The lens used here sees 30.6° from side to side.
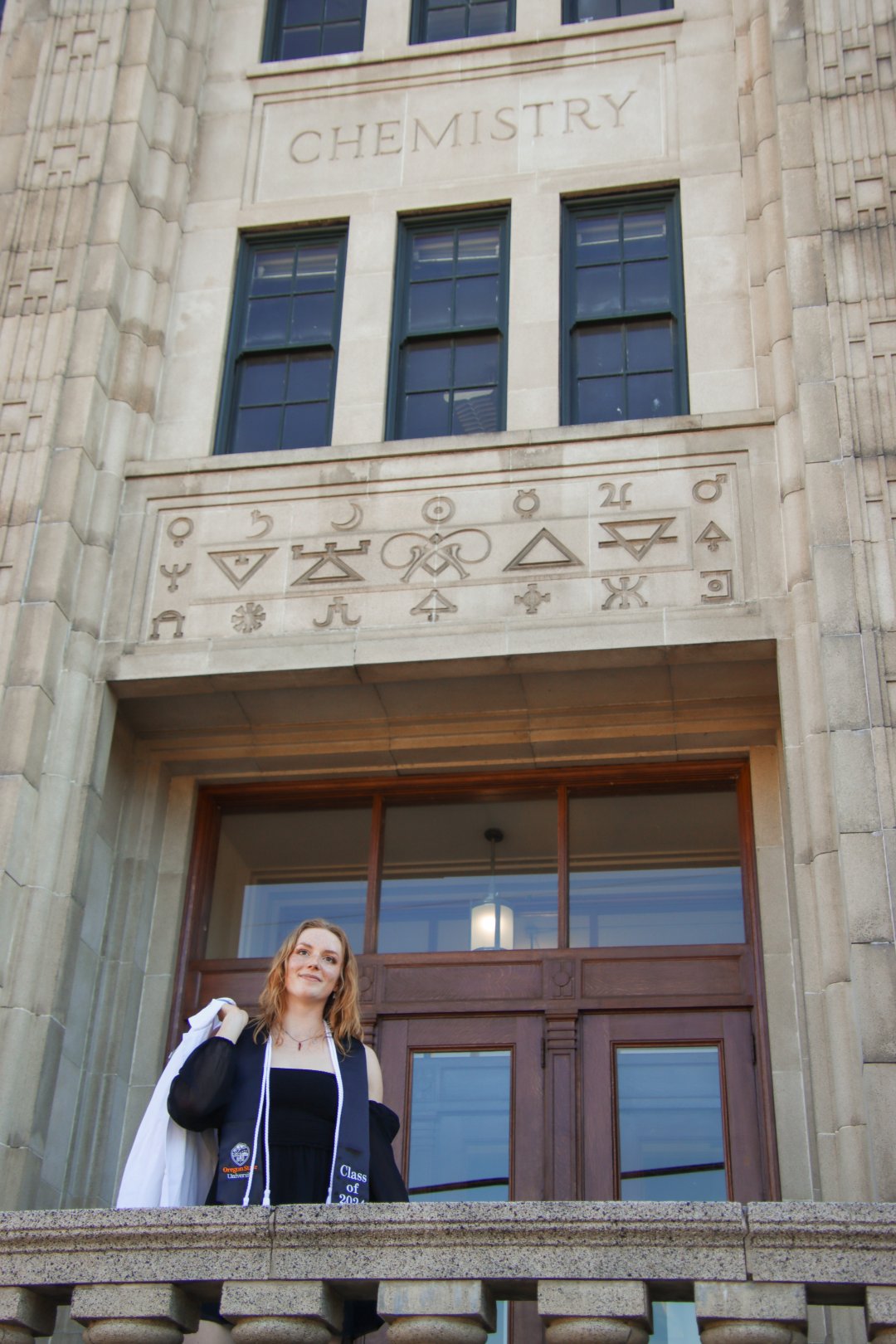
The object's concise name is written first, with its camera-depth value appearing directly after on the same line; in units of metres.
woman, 7.32
